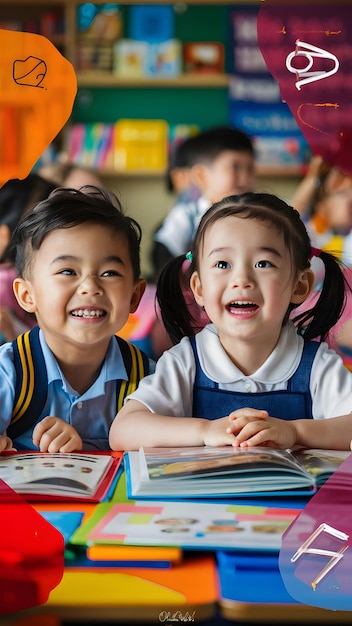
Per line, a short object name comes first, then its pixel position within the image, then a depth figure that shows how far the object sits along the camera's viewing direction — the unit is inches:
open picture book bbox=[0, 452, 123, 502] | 52.8
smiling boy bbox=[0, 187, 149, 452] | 63.7
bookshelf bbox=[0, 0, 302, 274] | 210.0
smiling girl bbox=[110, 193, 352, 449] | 62.9
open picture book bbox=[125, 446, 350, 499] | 52.9
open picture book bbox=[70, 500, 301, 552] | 47.8
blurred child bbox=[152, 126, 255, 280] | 122.6
